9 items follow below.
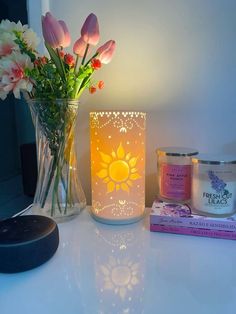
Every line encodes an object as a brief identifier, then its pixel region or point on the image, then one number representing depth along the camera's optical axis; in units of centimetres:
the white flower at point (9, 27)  44
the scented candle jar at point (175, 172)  54
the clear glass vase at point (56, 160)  50
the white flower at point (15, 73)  43
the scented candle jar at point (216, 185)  48
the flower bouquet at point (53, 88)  44
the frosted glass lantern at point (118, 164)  53
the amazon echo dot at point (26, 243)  37
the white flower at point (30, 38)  46
